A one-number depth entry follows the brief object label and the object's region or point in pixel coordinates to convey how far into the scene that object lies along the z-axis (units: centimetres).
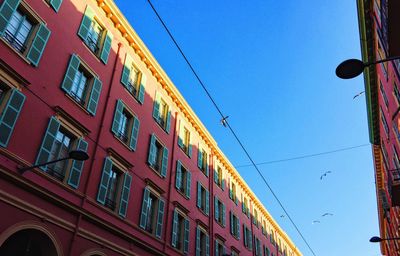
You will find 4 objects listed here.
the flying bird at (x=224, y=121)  1348
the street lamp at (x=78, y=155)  983
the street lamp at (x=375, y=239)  1590
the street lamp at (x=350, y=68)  667
